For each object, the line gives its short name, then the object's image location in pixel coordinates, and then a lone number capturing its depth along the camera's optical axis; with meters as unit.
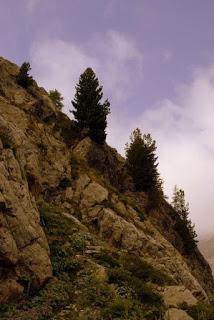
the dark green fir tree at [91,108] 47.12
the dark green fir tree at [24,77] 43.84
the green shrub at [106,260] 19.05
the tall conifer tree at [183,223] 52.53
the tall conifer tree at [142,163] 51.50
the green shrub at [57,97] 70.03
